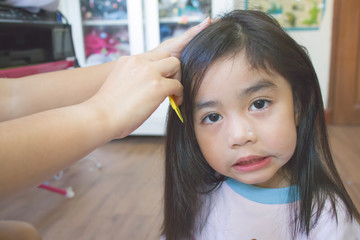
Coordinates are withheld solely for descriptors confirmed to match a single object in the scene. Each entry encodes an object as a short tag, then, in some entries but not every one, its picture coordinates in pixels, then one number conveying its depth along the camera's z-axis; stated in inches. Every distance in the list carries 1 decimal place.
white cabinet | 94.3
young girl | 24.9
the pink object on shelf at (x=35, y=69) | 48.0
